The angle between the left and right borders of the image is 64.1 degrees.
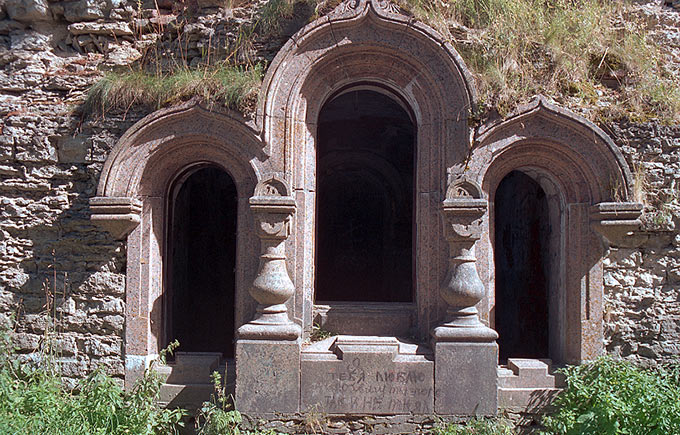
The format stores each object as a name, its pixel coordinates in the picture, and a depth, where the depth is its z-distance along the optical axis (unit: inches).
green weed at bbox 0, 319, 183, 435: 185.5
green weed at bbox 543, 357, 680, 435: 183.6
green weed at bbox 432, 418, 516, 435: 193.6
